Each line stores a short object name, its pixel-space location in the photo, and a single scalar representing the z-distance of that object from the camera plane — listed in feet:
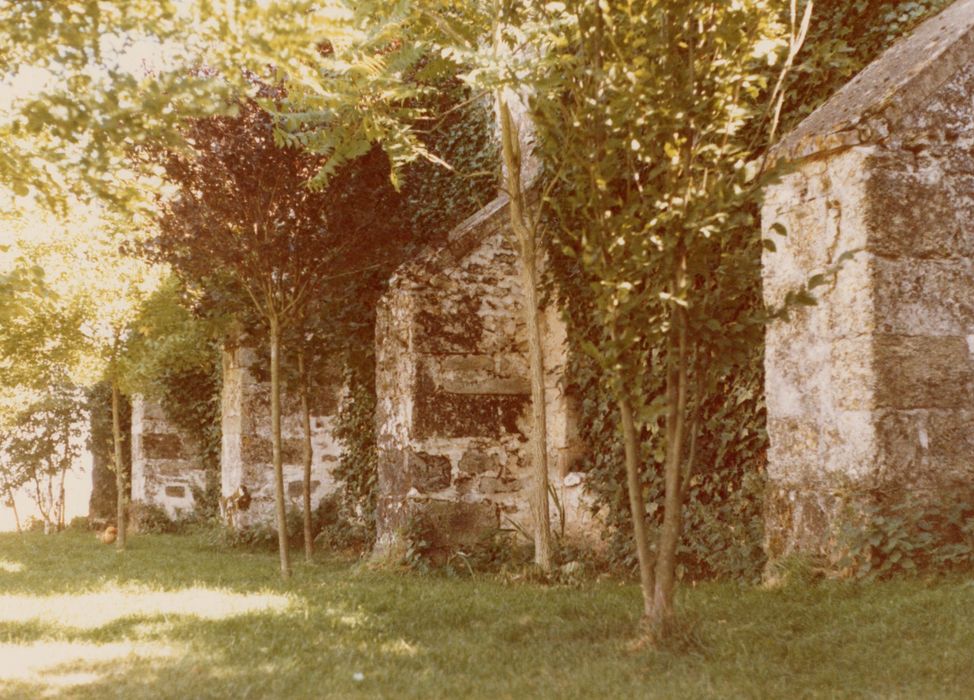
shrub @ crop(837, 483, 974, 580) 18.15
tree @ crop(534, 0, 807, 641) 16.35
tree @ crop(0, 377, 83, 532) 59.41
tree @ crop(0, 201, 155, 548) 36.88
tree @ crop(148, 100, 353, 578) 27.58
